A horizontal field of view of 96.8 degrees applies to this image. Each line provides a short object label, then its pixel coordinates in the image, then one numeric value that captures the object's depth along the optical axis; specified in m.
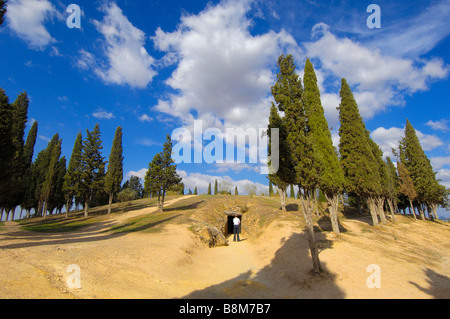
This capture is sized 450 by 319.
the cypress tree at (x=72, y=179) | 32.55
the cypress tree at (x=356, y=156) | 23.12
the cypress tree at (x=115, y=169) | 36.56
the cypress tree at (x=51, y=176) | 36.84
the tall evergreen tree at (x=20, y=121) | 27.97
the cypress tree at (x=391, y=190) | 29.10
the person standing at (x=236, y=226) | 20.89
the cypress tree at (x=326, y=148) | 16.83
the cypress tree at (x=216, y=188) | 78.05
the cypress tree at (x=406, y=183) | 34.82
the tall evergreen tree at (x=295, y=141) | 9.66
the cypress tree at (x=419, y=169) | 34.47
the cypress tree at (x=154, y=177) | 30.56
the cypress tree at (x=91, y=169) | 33.36
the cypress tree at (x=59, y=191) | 46.12
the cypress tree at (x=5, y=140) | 16.50
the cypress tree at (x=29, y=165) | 41.88
